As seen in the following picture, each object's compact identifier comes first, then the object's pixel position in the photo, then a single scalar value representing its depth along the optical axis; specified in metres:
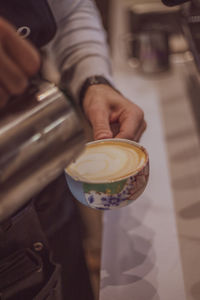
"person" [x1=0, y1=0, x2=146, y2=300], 0.40
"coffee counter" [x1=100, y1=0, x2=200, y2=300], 0.73
